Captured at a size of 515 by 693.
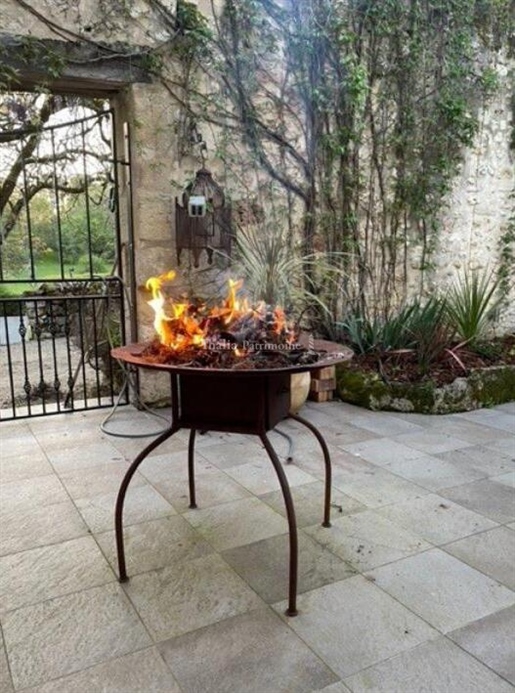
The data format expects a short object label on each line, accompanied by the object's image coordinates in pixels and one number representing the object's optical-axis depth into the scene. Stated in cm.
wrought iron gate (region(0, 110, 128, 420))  365
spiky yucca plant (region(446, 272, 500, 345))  443
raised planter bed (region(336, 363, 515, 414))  376
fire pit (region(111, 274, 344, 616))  164
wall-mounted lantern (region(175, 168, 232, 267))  350
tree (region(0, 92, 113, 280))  412
